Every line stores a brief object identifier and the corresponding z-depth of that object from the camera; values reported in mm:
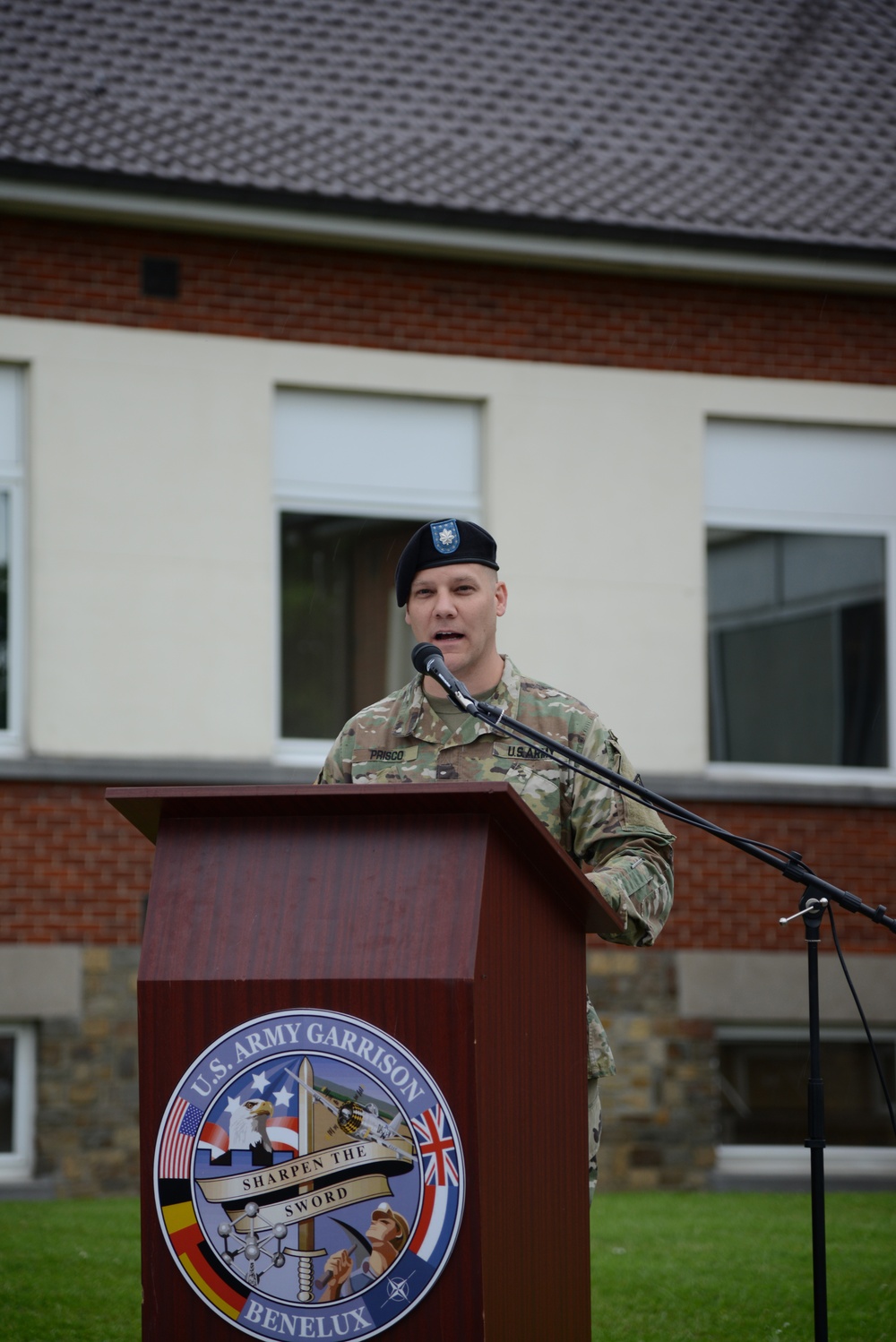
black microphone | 7074
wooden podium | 5719
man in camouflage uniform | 7866
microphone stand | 7116
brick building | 19067
